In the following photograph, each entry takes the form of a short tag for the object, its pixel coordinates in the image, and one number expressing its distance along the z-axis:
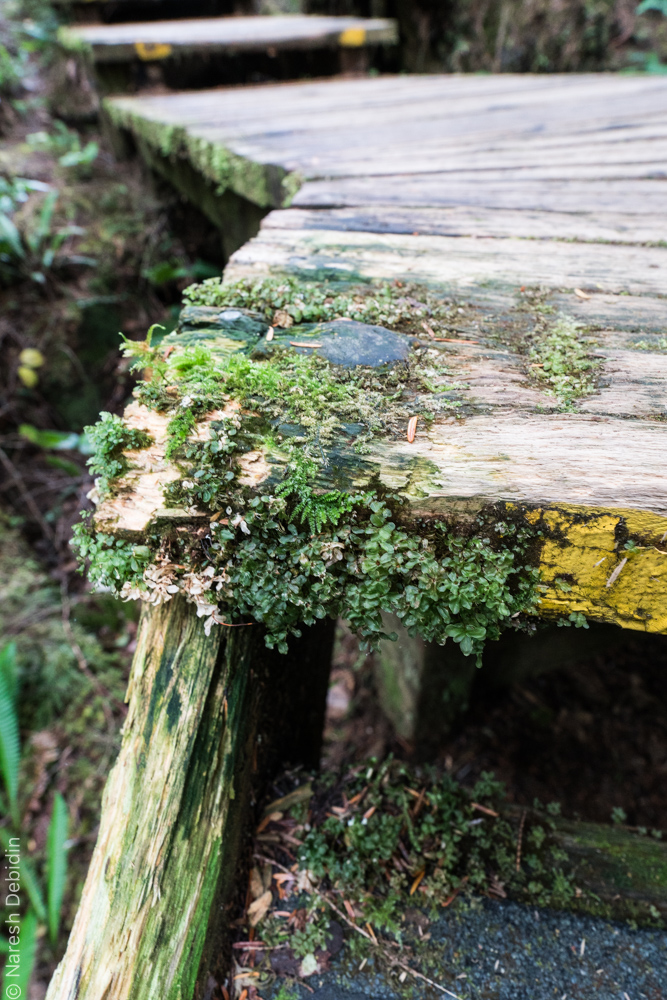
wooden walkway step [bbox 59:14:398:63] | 1.11
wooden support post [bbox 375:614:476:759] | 0.77
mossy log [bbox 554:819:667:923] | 0.46
